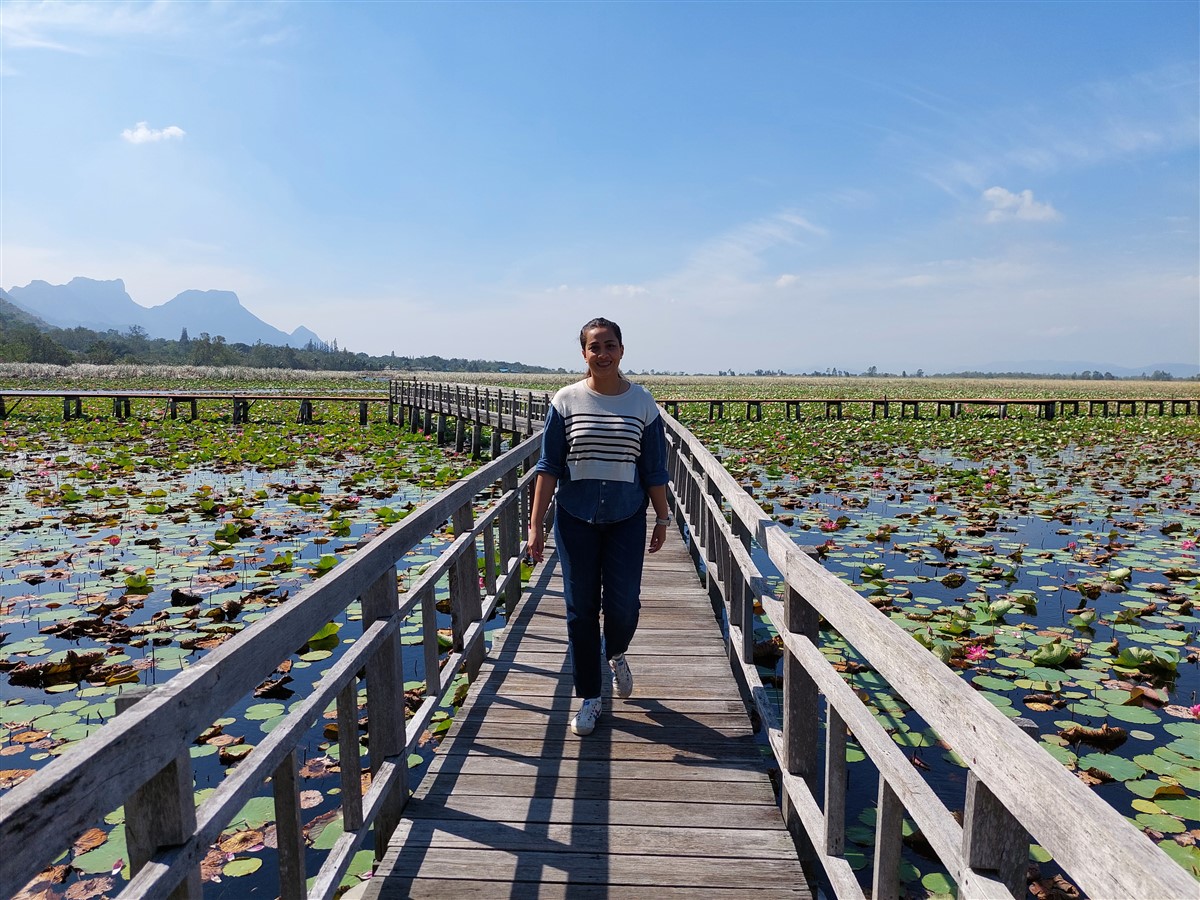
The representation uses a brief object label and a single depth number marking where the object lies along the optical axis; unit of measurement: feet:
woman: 10.34
